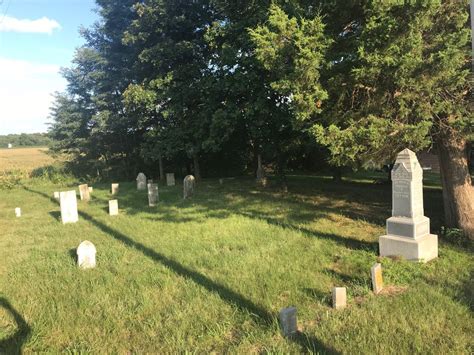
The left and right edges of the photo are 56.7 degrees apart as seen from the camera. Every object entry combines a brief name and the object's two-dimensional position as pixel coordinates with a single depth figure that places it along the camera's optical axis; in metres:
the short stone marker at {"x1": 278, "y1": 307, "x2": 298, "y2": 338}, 4.64
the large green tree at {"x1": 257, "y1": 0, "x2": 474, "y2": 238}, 7.60
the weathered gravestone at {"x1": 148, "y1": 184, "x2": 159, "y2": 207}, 15.38
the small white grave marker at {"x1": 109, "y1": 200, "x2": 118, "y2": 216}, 13.58
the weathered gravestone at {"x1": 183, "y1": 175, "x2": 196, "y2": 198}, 17.11
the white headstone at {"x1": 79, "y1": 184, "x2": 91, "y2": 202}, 17.86
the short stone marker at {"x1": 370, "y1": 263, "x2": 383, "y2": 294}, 5.91
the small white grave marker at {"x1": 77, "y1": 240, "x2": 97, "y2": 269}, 7.63
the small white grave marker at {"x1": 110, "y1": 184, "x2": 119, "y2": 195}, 19.77
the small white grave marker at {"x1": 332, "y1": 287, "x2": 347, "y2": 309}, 5.37
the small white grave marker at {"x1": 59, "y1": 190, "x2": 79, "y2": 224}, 12.44
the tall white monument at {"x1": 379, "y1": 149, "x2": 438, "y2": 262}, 7.53
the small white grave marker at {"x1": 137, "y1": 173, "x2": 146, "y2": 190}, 21.52
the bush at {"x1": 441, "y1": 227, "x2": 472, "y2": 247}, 8.70
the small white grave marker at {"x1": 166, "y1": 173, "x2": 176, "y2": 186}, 23.36
